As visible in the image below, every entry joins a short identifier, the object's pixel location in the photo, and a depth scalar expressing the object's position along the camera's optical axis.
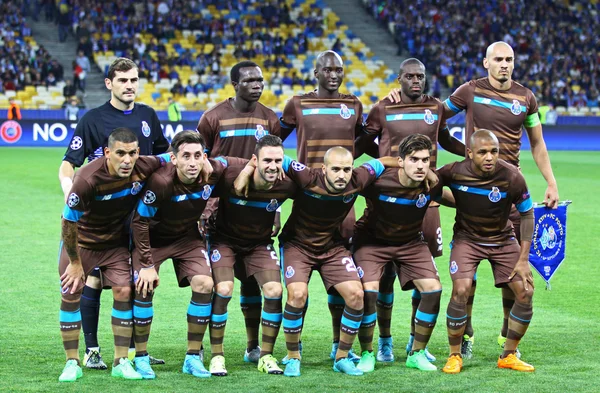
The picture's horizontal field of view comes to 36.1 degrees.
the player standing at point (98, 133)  7.06
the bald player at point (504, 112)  7.75
